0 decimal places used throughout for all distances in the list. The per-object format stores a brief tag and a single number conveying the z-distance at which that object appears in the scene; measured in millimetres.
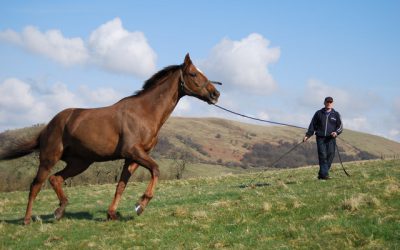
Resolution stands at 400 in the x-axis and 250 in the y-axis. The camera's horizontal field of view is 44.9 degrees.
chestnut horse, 10359
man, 15148
